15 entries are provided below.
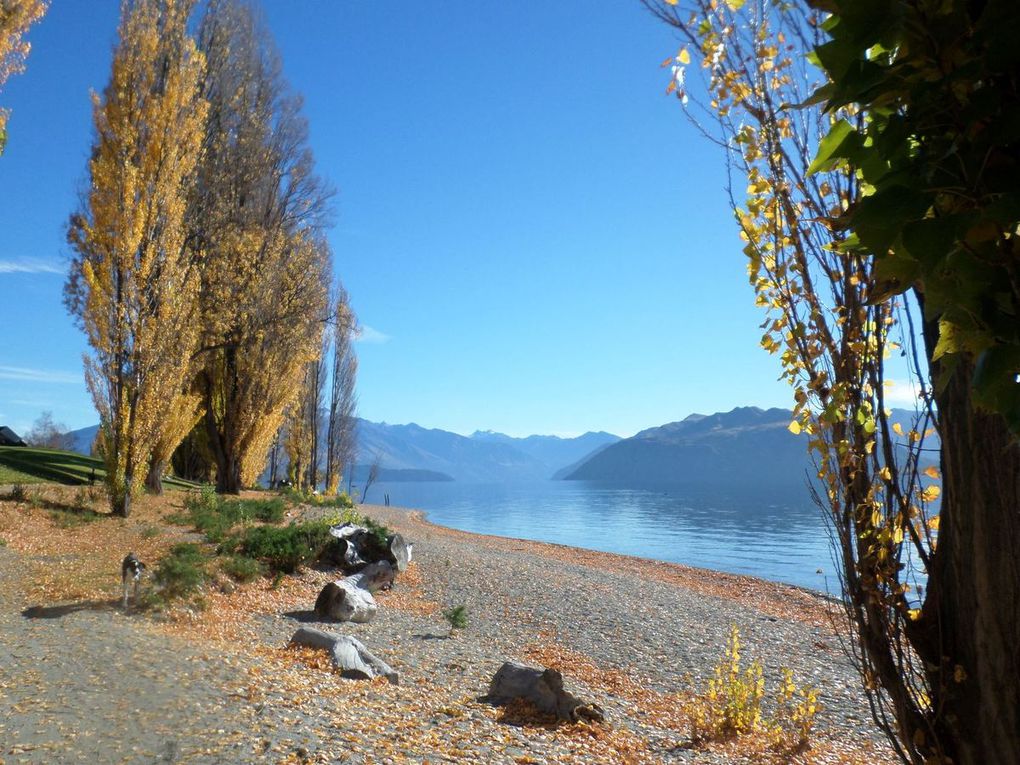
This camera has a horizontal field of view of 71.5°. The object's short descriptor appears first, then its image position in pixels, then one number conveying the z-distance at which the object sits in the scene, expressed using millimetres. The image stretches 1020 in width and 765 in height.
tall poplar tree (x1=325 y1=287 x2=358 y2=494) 39375
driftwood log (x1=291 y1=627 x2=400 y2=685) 7949
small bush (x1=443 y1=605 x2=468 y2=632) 11750
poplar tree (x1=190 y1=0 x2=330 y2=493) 21312
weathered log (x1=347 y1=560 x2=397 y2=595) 14344
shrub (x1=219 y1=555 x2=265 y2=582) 12156
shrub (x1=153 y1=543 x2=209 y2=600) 9557
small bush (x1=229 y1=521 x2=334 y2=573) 13453
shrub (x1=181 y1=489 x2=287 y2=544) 15086
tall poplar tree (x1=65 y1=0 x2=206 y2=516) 15188
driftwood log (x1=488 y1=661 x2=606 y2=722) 7395
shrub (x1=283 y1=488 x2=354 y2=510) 22962
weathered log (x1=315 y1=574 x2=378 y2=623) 11344
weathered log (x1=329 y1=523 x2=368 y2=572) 14781
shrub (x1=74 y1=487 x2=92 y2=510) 15443
